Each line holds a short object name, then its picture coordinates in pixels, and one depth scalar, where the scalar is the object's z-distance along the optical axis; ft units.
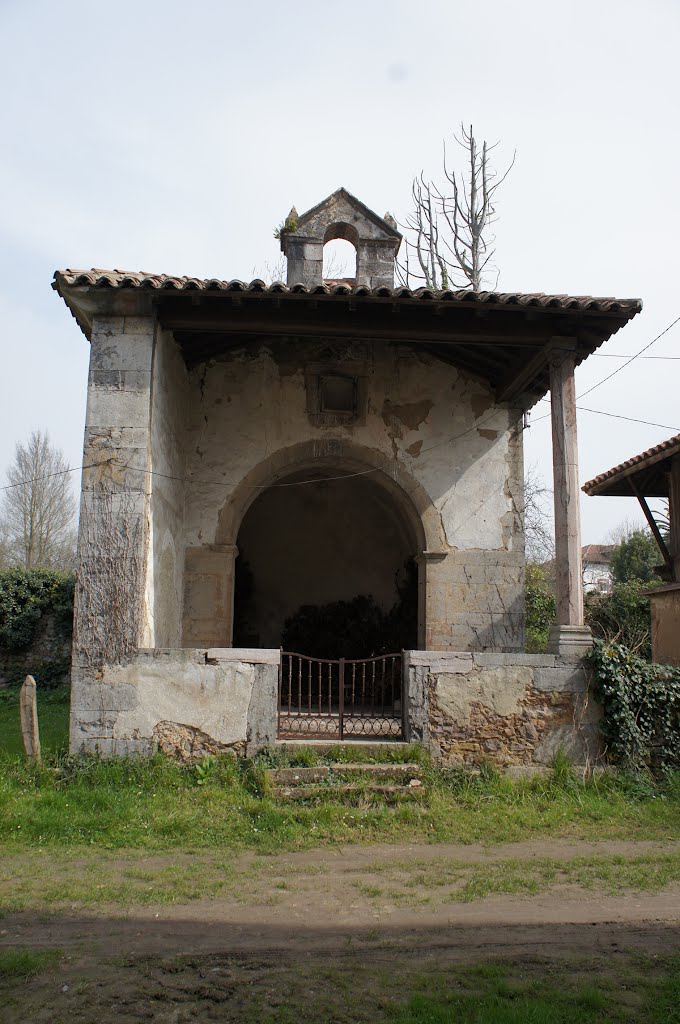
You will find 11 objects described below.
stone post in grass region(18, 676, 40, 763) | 23.17
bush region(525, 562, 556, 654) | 53.95
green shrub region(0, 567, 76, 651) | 46.78
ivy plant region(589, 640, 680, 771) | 23.79
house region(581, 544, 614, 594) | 127.03
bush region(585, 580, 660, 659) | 50.67
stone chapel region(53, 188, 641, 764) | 23.85
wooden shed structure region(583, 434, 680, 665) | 33.96
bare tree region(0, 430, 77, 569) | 78.59
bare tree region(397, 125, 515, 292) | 68.80
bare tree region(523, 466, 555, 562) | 73.15
